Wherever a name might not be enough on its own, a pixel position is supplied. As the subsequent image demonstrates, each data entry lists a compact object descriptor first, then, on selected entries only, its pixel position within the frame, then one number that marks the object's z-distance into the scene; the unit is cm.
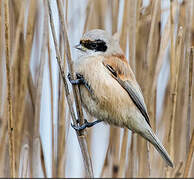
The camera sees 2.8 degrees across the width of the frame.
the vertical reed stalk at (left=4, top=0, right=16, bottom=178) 283
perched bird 288
